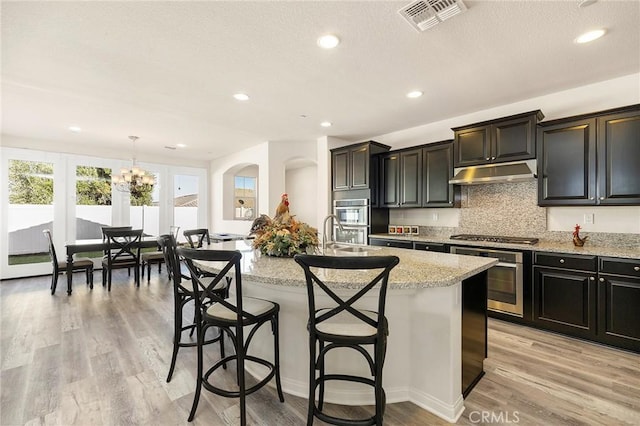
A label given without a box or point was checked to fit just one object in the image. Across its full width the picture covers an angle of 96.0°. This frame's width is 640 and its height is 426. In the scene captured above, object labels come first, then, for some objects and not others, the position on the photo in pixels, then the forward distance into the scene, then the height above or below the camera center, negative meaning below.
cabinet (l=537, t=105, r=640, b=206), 2.77 +0.57
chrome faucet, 2.65 -0.28
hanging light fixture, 5.24 +0.64
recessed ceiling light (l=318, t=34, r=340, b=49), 2.30 +1.41
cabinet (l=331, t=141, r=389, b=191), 4.80 +0.83
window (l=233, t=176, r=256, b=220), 7.72 +0.44
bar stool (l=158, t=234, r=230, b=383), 2.12 -0.58
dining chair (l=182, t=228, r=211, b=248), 3.54 -0.26
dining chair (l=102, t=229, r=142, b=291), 4.73 -0.73
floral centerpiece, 2.34 -0.19
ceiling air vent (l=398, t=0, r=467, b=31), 1.93 +1.41
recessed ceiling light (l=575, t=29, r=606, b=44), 2.26 +1.43
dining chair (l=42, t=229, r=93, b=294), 4.45 -0.84
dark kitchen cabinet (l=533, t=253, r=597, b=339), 2.77 -0.80
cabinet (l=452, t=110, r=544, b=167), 3.33 +0.92
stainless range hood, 3.32 +0.50
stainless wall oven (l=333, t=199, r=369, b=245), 4.83 -0.11
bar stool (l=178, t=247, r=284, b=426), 1.64 -0.63
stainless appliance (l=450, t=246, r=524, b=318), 3.18 -0.78
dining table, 4.46 -0.56
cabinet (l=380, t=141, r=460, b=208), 4.13 +0.56
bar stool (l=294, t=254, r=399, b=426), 1.36 -0.62
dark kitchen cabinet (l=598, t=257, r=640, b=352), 2.55 -0.80
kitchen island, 1.73 -0.77
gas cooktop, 3.36 -0.31
